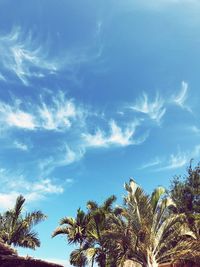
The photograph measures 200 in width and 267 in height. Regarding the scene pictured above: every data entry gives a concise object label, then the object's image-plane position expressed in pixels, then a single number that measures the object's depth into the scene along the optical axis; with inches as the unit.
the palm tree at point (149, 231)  456.4
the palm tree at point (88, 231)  517.2
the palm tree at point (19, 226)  554.1
